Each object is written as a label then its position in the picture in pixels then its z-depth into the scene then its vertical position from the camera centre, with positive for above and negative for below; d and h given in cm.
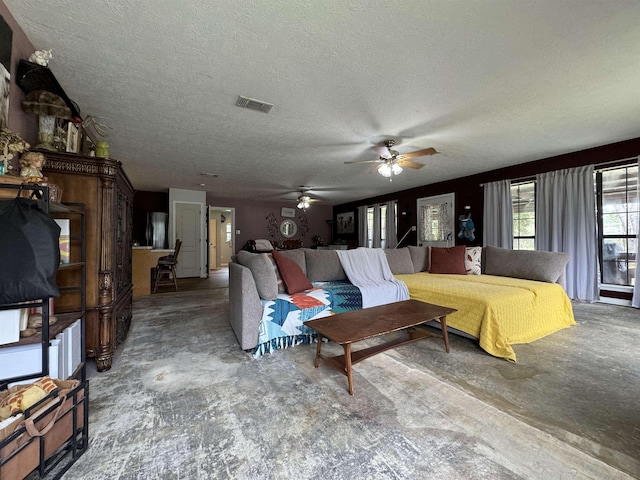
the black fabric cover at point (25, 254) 105 -4
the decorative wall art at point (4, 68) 133 +93
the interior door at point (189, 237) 676 +16
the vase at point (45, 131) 175 +77
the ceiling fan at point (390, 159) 333 +108
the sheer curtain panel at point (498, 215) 476 +50
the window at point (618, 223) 363 +26
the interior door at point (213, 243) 921 +0
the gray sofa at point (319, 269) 234 -34
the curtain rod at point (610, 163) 354 +111
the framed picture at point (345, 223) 891 +68
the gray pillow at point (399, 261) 395 -29
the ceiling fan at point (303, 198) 648 +111
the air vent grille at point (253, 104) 242 +134
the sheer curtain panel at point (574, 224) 383 +27
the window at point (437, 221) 584 +51
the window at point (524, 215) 458 +49
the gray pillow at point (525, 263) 322 -30
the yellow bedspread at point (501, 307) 234 -67
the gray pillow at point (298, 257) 324 -18
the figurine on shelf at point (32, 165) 135 +43
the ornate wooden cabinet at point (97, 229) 187 +11
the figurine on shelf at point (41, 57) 153 +111
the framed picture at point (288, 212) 887 +106
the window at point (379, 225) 771 +52
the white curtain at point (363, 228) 829 +46
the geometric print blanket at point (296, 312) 239 -69
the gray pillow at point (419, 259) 426 -28
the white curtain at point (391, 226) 724 +45
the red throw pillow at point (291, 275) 279 -36
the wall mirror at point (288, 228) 892 +51
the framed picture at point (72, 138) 191 +79
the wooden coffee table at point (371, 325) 176 -62
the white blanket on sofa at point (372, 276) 303 -44
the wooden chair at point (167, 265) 518 -44
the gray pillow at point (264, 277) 251 -33
